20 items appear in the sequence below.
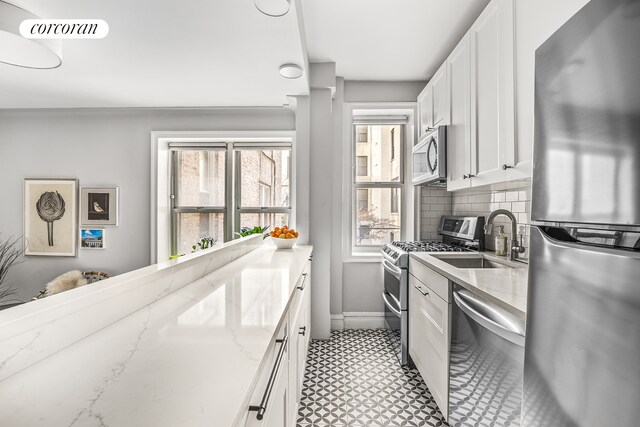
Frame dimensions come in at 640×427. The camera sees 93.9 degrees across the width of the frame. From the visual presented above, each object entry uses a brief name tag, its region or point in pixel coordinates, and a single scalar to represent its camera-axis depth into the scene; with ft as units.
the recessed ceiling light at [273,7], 5.04
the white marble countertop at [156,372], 1.50
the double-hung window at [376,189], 11.02
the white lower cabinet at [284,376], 2.37
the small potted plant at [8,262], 10.82
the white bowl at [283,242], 8.50
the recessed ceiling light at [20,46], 5.71
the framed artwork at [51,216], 11.21
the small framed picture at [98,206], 11.19
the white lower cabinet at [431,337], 5.37
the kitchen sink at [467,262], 6.93
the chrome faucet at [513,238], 5.90
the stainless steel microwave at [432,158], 7.68
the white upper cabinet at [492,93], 5.06
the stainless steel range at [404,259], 7.61
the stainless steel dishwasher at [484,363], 3.42
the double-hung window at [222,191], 11.84
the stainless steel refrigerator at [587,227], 1.71
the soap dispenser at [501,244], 6.59
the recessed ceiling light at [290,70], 7.59
